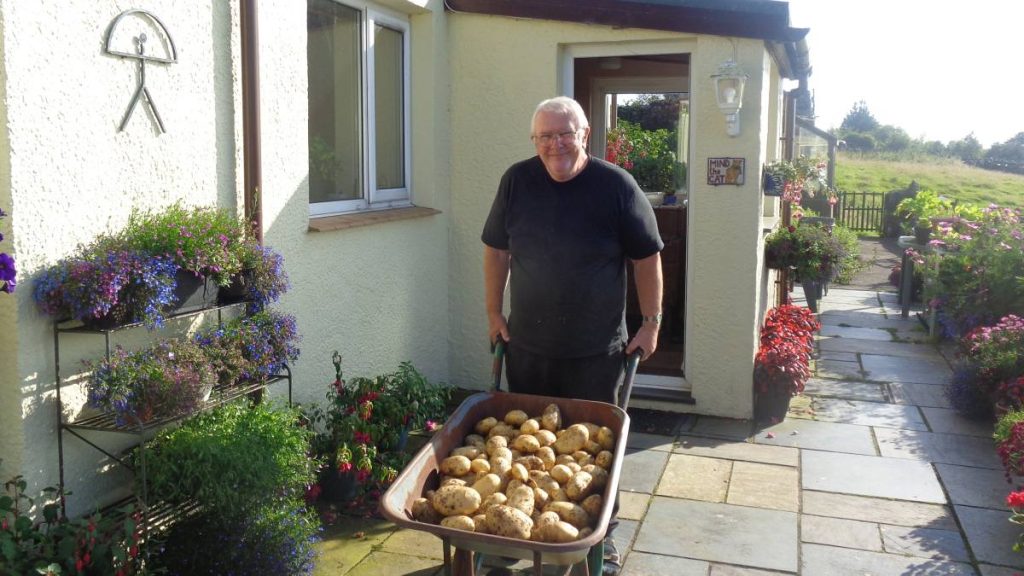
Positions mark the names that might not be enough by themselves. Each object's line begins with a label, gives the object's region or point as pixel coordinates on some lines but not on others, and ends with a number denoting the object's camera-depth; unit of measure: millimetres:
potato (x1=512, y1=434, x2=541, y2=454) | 3135
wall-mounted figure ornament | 3494
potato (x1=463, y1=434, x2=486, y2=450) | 3235
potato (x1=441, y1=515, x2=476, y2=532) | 2664
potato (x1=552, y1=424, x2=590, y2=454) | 3150
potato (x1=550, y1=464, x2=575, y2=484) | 2963
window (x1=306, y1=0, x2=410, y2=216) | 5309
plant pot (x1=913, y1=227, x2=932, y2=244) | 12430
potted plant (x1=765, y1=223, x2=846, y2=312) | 7605
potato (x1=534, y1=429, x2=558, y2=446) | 3205
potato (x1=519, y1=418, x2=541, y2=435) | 3254
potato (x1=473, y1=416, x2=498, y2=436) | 3336
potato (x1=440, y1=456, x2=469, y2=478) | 2996
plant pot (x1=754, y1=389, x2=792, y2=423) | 6117
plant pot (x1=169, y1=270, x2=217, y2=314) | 3504
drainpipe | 4289
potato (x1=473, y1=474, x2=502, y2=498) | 2879
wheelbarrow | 2566
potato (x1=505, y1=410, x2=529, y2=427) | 3350
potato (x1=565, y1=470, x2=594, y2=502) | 2865
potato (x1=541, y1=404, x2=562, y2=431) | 3322
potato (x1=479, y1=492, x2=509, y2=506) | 2797
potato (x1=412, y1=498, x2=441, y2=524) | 2797
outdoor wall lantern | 5746
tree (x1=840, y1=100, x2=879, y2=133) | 65938
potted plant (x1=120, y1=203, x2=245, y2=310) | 3447
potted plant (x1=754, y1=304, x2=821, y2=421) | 6055
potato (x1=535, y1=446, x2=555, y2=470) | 3070
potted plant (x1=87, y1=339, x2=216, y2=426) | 3270
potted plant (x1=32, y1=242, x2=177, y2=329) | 3100
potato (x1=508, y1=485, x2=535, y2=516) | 2750
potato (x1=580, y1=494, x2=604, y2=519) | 2785
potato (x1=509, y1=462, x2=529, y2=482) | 2941
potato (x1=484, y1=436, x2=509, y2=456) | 3127
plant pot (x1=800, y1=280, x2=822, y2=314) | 10449
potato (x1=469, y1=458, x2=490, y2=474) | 3014
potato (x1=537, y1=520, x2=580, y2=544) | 2570
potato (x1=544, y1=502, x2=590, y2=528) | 2727
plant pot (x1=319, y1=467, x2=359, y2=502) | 4617
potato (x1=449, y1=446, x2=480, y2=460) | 3133
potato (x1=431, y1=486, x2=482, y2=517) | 2750
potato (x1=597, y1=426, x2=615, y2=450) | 3182
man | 3684
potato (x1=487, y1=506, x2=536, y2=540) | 2590
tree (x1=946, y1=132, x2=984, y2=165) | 44844
